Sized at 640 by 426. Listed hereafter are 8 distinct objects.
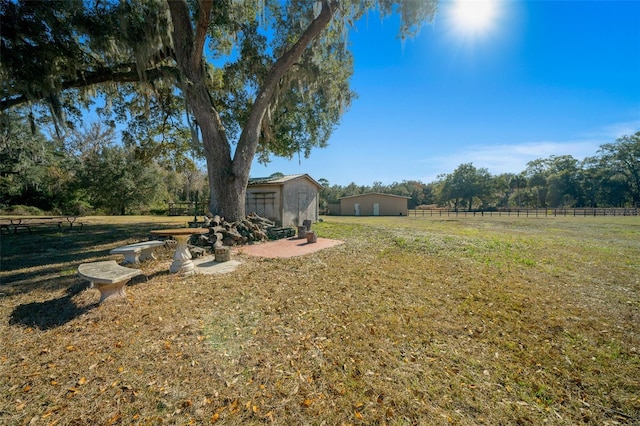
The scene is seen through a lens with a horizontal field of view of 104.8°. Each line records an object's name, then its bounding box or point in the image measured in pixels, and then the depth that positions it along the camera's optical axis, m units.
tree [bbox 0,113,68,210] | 17.58
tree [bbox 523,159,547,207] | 50.75
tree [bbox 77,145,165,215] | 23.86
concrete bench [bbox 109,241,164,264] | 5.59
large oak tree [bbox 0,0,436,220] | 7.12
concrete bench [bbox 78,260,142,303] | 3.61
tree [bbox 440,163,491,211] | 45.47
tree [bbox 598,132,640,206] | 43.00
